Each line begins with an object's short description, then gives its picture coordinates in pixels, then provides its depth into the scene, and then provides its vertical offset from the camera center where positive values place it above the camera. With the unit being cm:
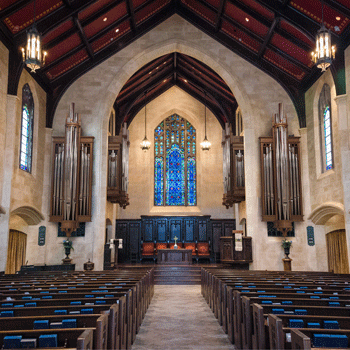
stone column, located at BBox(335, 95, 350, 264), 1171 +315
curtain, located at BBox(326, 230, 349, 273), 1416 -4
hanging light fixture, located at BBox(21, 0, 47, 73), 779 +393
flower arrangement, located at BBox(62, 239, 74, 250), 1457 +28
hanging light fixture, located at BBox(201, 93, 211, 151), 2014 +530
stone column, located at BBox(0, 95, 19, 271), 1197 +290
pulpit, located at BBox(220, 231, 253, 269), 1515 +8
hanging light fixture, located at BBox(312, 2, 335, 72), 814 +410
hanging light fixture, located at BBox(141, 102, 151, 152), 1991 +529
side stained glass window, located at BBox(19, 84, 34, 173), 1381 +429
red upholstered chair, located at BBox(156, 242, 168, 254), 2125 +34
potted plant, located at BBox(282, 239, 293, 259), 1460 +16
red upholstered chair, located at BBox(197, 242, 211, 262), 2111 +12
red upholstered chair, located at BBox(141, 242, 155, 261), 2107 +13
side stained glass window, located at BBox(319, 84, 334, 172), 1402 +437
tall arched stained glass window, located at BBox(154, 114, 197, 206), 2324 +519
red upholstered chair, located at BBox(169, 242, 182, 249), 2128 +34
